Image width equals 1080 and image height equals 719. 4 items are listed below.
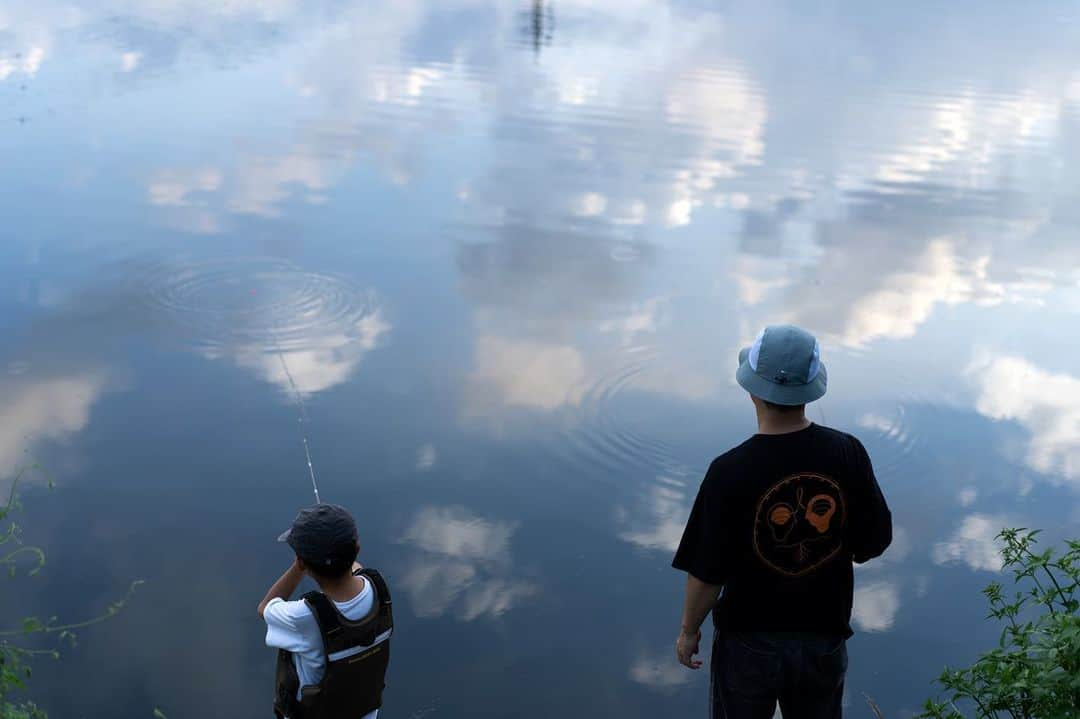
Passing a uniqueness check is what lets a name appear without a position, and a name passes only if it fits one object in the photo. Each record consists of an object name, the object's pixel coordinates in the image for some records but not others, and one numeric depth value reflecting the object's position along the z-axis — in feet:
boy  9.89
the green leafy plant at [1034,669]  9.37
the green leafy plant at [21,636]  13.06
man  9.87
